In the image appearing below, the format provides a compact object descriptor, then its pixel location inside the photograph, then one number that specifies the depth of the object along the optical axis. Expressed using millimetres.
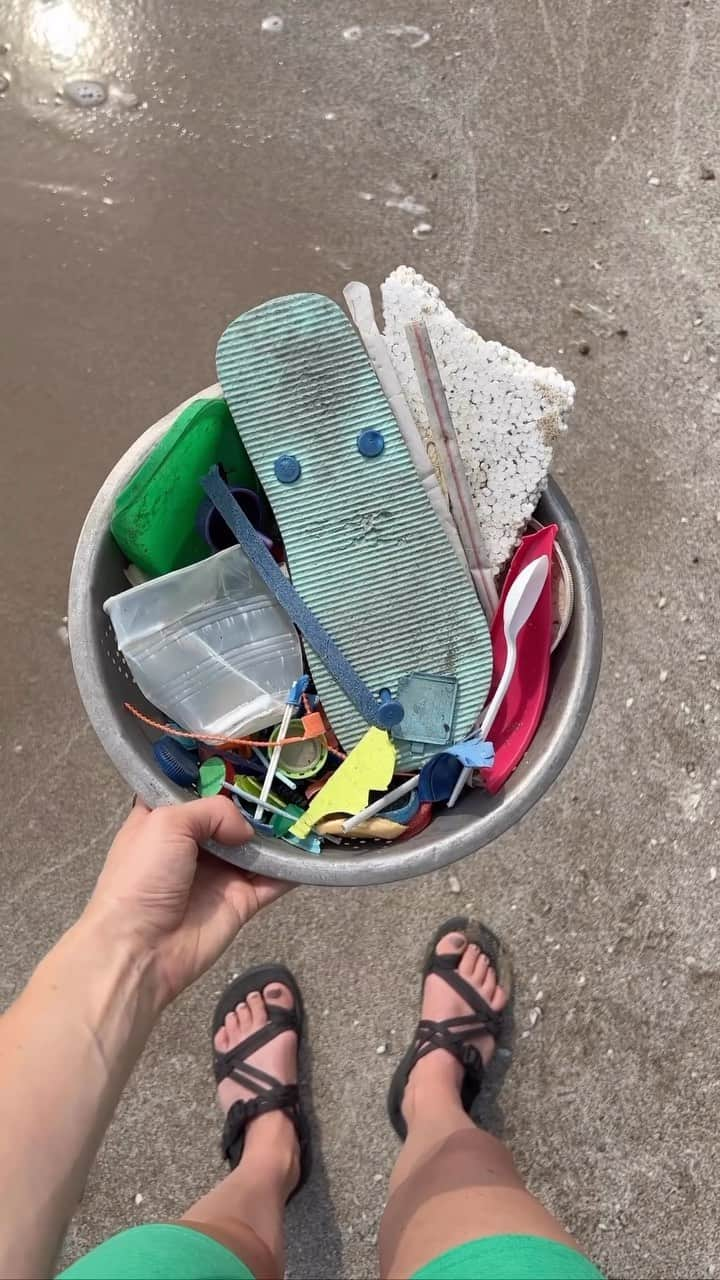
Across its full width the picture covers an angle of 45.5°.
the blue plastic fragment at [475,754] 932
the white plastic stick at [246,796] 976
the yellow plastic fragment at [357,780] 977
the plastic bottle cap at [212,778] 983
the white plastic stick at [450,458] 990
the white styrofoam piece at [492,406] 982
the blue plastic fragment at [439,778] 953
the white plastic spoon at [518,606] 949
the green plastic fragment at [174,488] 923
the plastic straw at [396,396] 988
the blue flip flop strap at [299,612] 973
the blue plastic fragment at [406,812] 980
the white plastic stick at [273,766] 988
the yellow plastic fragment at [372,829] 969
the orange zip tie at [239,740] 939
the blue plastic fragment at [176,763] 952
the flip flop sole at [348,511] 933
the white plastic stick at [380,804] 962
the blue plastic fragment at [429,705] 1001
